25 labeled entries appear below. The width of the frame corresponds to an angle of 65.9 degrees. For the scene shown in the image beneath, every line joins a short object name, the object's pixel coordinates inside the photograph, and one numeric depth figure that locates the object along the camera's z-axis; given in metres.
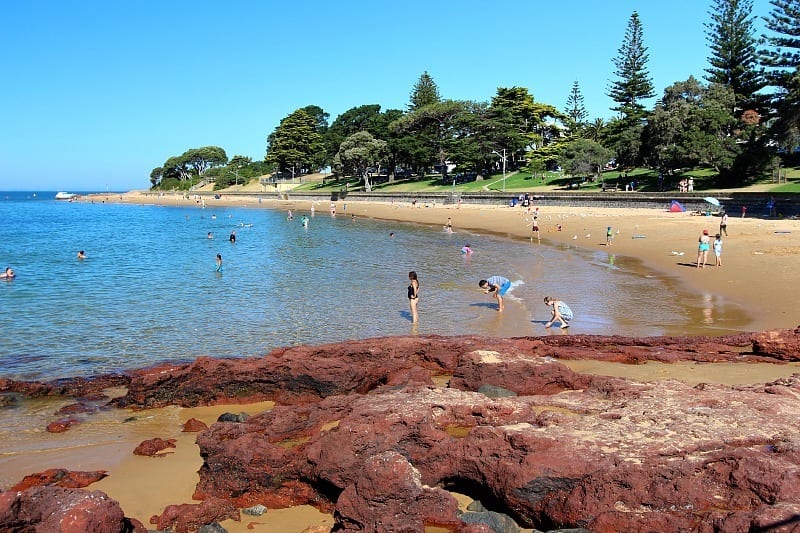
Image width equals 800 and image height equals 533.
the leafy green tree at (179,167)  136.93
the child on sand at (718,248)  21.52
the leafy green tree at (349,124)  102.81
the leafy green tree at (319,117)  122.71
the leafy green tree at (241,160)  130.25
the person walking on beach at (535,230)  35.47
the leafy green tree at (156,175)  147.15
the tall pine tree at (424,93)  94.31
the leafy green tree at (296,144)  105.06
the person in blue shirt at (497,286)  16.17
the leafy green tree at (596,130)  75.16
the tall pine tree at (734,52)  54.41
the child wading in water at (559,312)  14.00
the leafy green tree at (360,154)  82.06
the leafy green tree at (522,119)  72.56
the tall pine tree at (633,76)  65.94
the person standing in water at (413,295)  15.05
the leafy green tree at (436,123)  76.75
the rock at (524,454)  4.79
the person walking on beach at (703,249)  21.36
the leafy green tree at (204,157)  134.75
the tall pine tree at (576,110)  97.56
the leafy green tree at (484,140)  69.94
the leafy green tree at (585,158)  56.19
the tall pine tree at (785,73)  38.81
